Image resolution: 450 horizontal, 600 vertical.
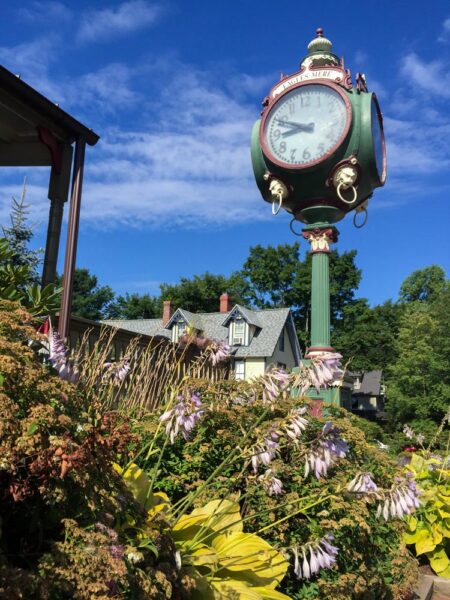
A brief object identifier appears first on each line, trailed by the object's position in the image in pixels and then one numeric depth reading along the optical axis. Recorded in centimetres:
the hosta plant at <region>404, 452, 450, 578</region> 457
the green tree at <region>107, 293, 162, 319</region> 5097
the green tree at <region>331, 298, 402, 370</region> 4244
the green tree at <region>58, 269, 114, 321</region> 6050
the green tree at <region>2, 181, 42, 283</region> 997
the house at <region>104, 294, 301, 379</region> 3266
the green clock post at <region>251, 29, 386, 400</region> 744
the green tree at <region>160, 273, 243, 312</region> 4659
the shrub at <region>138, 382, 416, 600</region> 272
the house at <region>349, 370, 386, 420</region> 5534
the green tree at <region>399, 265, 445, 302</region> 5862
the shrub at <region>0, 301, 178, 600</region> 135
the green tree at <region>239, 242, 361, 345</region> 4491
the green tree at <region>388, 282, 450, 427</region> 3634
